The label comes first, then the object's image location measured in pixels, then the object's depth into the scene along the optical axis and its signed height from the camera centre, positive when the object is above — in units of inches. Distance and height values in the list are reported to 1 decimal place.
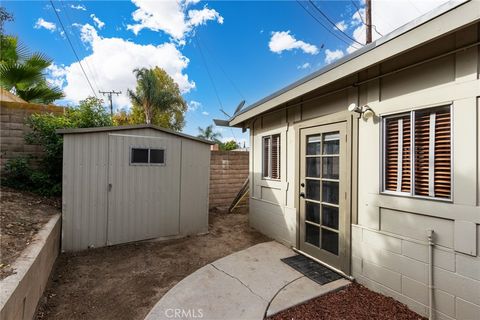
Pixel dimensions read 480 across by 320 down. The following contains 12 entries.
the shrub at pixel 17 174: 172.1 -11.4
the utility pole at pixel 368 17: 237.6 +149.8
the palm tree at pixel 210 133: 804.6 +96.6
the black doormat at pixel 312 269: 118.7 -60.0
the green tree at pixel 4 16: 162.6 +102.9
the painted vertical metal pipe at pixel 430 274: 86.6 -41.8
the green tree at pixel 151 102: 595.2 +158.1
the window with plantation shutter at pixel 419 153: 87.0 +3.8
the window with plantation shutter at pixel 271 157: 182.5 +3.6
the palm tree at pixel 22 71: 188.9 +74.8
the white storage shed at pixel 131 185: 153.3 -18.5
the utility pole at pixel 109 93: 782.5 +227.3
